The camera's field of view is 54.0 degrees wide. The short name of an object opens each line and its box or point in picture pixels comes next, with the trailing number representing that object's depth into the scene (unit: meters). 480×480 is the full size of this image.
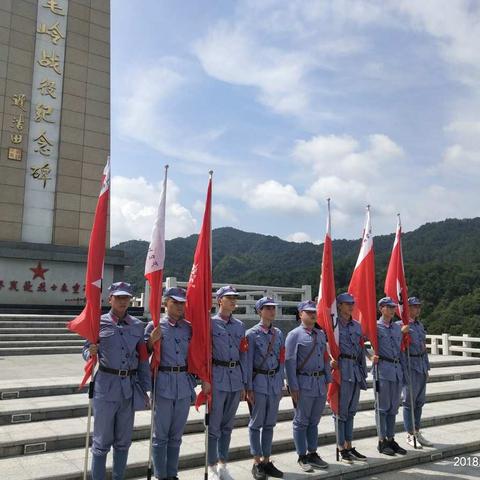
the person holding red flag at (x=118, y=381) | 3.78
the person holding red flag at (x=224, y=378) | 4.35
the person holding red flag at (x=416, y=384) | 5.79
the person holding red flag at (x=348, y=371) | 5.08
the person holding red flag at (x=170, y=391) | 3.97
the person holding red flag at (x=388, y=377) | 5.38
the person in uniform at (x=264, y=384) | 4.54
